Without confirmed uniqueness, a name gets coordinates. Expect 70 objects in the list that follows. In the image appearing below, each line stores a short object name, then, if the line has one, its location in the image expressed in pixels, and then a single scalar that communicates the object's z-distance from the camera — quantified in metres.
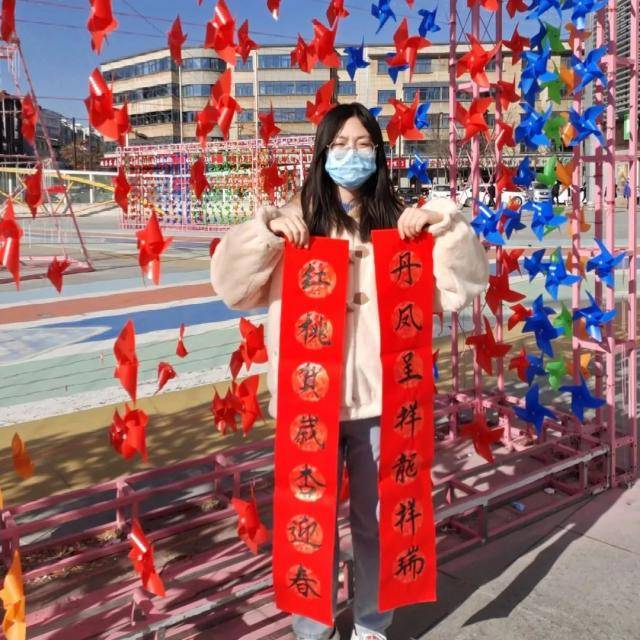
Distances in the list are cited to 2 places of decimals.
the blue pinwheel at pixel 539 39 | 3.72
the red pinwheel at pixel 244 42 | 2.84
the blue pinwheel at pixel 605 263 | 3.62
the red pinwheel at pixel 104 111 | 2.33
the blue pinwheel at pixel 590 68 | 3.49
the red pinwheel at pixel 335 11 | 3.09
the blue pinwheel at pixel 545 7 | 3.61
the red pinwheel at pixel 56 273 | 2.67
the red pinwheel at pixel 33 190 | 2.30
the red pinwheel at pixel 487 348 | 3.83
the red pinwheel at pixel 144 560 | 2.54
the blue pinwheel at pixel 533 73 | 3.65
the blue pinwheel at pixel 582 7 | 3.54
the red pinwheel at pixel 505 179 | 4.01
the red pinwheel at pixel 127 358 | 2.46
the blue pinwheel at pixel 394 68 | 3.78
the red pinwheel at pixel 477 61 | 3.54
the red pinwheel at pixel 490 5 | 3.52
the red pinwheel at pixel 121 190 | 2.55
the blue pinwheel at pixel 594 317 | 3.72
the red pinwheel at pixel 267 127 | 3.36
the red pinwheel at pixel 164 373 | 2.89
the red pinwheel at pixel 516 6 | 3.90
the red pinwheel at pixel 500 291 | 3.71
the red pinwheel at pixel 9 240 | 2.22
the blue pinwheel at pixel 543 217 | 3.65
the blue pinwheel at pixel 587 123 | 3.56
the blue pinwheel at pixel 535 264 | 3.77
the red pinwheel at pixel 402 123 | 3.58
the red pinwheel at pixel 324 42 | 3.06
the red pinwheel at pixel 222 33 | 2.67
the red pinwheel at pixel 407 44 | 3.53
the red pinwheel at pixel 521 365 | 3.96
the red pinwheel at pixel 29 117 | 2.43
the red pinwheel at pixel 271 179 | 3.38
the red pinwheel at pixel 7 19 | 2.20
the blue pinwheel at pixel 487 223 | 3.79
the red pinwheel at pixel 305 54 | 3.12
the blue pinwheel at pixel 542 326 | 3.78
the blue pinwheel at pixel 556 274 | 3.67
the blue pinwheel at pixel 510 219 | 3.93
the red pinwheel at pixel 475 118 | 3.55
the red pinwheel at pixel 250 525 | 2.79
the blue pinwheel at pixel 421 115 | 4.00
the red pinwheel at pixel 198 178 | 2.78
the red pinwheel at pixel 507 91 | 3.92
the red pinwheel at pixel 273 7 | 2.88
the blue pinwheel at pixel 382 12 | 3.81
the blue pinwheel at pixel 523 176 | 4.04
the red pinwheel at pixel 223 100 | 2.70
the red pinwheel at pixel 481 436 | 3.82
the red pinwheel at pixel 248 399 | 3.02
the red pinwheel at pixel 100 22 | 2.26
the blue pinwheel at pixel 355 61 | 3.74
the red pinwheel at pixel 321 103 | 3.29
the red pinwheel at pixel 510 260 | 3.77
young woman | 2.30
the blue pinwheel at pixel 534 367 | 3.97
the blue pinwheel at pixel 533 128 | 3.68
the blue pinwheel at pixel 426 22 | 3.84
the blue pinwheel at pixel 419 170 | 4.34
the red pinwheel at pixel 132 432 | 2.64
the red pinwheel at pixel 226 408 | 3.08
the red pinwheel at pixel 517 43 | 3.96
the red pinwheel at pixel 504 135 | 3.86
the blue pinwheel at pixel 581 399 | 3.81
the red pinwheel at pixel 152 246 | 2.48
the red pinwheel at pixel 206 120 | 2.72
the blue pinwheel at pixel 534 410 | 3.90
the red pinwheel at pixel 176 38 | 2.61
